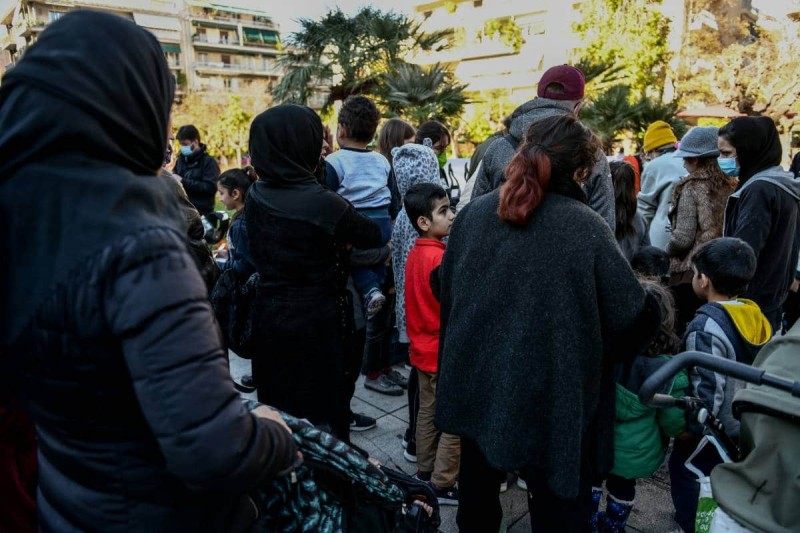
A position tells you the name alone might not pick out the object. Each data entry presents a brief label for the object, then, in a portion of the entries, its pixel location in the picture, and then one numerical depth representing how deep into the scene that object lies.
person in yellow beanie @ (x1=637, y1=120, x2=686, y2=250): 4.18
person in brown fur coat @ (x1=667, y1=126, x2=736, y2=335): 3.59
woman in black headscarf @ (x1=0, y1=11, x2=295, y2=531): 0.91
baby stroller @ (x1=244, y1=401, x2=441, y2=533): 1.41
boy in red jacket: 2.74
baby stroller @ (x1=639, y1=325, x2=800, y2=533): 1.31
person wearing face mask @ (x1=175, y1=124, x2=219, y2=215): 6.00
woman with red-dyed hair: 1.66
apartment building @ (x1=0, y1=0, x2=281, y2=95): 61.78
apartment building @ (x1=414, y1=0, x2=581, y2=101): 33.25
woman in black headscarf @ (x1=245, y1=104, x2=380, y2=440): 2.24
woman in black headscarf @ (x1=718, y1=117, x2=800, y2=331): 3.08
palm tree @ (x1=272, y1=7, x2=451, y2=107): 17.91
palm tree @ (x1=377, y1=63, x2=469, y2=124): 12.38
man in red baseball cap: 2.59
